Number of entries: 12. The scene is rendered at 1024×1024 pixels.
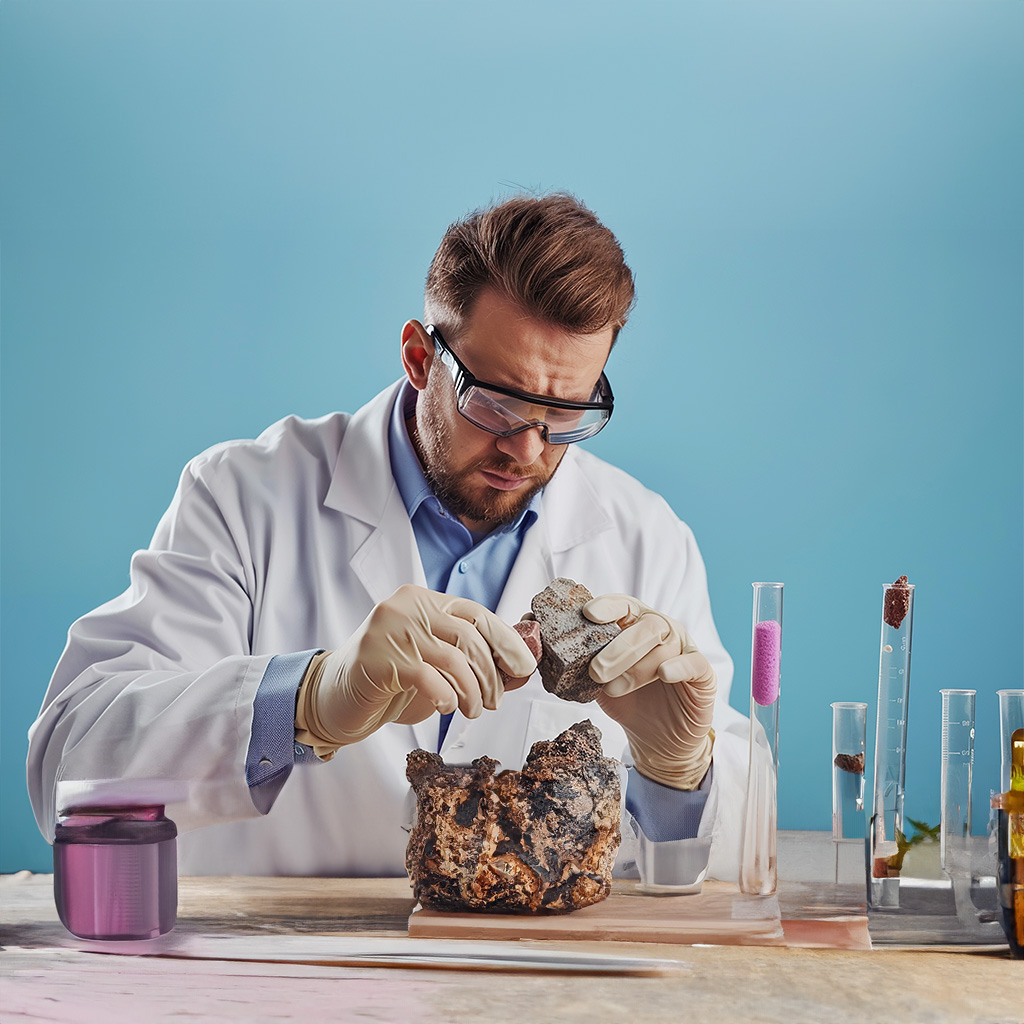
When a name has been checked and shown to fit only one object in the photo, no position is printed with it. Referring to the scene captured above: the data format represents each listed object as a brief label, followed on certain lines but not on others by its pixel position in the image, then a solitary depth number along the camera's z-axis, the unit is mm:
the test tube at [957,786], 1344
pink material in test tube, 1364
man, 1374
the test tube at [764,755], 1360
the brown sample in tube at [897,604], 1357
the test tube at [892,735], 1350
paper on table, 1146
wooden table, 1024
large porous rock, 1255
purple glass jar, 1203
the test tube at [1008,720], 1262
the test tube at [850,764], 1361
